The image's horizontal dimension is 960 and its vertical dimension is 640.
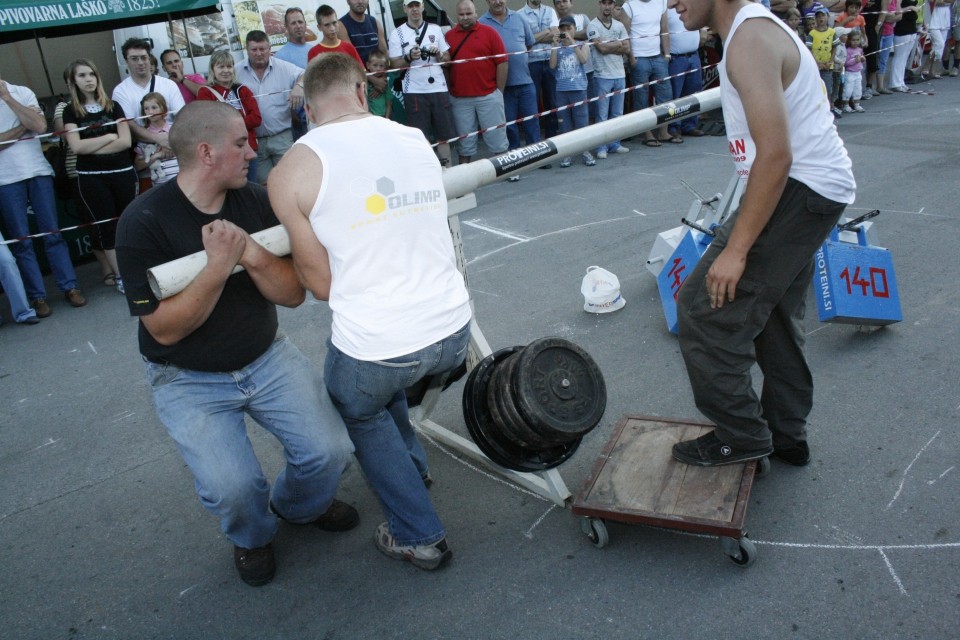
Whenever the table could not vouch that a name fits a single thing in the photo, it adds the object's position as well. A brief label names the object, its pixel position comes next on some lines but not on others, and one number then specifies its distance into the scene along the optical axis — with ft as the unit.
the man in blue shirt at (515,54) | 31.35
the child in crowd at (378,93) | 28.22
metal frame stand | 10.12
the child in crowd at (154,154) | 22.49
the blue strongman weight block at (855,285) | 13.37
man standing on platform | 7.94
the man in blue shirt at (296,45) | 27.43
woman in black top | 20.89
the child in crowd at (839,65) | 37.04
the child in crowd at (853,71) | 39.09
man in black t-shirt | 8.63
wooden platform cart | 8.84
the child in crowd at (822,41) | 36.19
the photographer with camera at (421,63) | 28.63
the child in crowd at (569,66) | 31.99
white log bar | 7.87
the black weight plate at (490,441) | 9.71
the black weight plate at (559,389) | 8.96
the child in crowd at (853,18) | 39.52
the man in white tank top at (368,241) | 7.68
